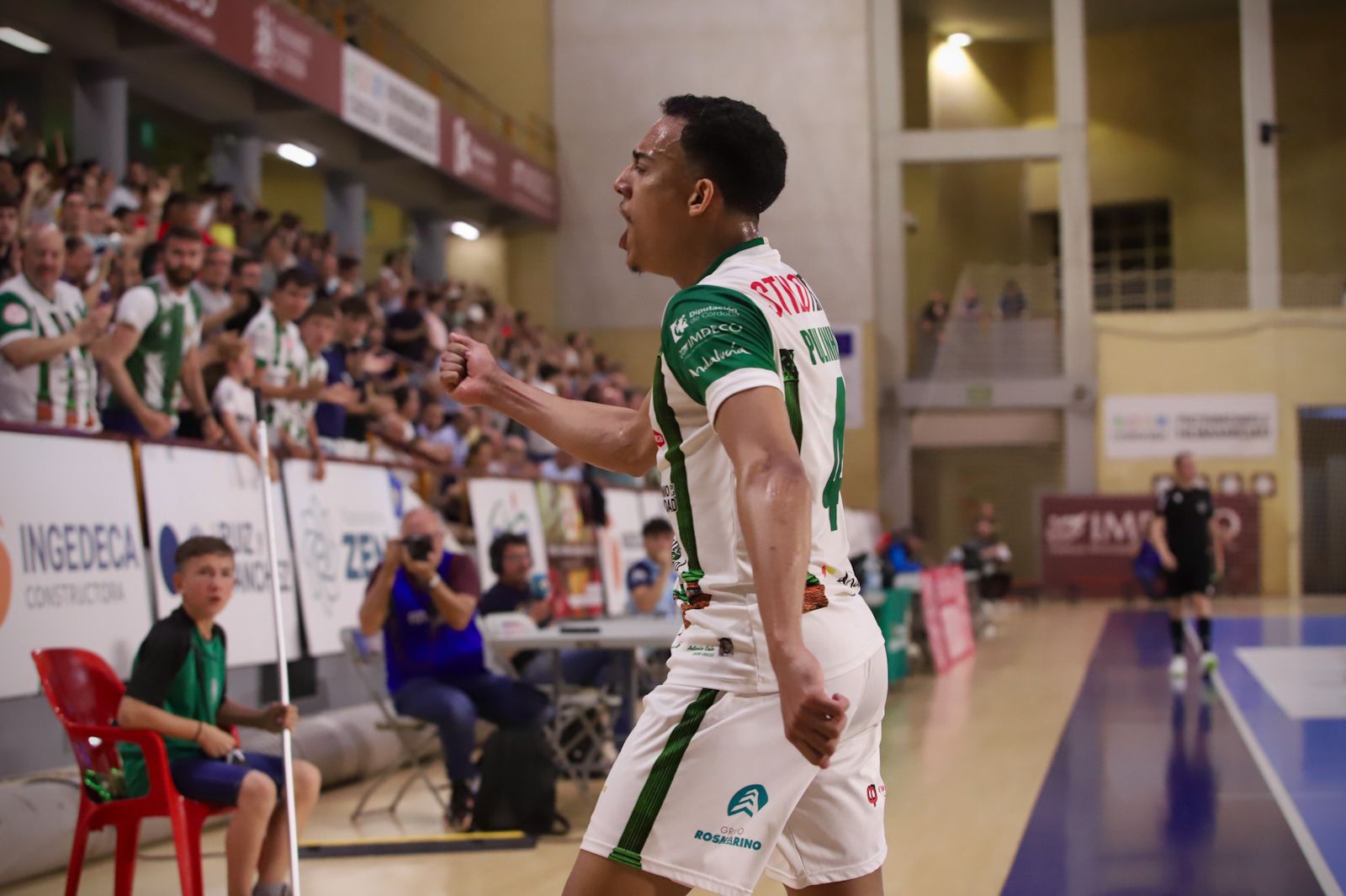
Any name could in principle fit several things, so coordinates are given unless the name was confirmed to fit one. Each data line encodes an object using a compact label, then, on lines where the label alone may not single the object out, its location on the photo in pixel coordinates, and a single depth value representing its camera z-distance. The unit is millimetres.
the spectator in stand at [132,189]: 12431
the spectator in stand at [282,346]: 9195
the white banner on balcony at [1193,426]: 28328
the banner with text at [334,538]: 8906
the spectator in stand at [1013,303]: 28609
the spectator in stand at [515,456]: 14102
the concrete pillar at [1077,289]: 28469
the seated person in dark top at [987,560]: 23094
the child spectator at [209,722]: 5109
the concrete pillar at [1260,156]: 28500
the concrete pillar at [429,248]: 24547
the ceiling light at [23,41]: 15164
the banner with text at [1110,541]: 27109
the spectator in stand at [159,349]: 7836
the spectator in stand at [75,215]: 9070
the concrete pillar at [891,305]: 28531
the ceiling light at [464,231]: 25586
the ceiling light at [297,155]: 20078
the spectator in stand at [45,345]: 7547
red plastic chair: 5043
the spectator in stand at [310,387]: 9234
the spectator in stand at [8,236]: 8531
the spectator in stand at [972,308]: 28422
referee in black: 13297
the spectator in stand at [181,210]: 10422
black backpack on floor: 7090
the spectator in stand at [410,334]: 15922
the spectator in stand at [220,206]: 13521
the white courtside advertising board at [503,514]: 11609
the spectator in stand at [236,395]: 8602
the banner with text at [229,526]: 7463
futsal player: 2174
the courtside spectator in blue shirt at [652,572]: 10414
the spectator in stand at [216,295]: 9312
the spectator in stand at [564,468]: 15273
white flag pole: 4758
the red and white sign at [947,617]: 15173
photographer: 7441
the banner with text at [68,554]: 6352
